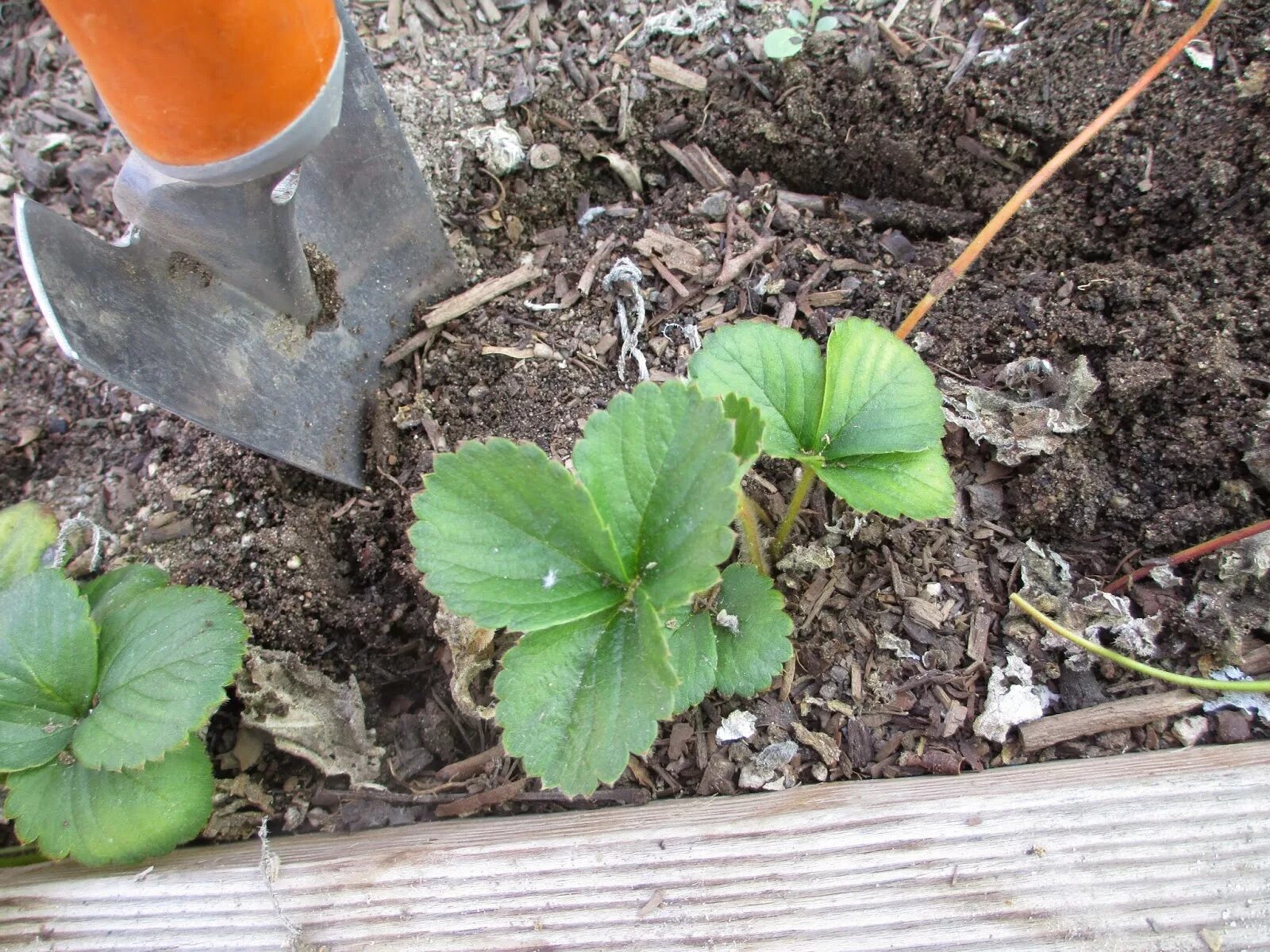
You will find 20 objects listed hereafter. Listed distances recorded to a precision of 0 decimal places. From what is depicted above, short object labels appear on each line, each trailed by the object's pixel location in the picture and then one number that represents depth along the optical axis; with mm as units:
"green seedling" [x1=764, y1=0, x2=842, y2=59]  275
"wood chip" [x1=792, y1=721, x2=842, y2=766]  208
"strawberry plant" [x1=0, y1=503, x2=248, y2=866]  200
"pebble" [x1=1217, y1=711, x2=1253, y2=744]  203
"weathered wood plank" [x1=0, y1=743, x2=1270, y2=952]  181
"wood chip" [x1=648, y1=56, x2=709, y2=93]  281
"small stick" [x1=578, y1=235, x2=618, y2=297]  261
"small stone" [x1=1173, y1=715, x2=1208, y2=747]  205
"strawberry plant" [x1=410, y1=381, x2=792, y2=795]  179
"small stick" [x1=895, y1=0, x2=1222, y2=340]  238
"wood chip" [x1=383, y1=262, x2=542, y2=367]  263
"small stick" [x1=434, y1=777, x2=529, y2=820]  212
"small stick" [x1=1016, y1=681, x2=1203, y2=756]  207
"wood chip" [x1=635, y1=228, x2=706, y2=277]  256
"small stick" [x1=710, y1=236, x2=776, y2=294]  253
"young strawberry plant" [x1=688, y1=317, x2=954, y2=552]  204
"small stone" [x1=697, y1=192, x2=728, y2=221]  266
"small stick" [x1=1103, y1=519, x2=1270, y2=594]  205
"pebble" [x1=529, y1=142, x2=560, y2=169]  278
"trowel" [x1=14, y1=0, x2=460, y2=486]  169
